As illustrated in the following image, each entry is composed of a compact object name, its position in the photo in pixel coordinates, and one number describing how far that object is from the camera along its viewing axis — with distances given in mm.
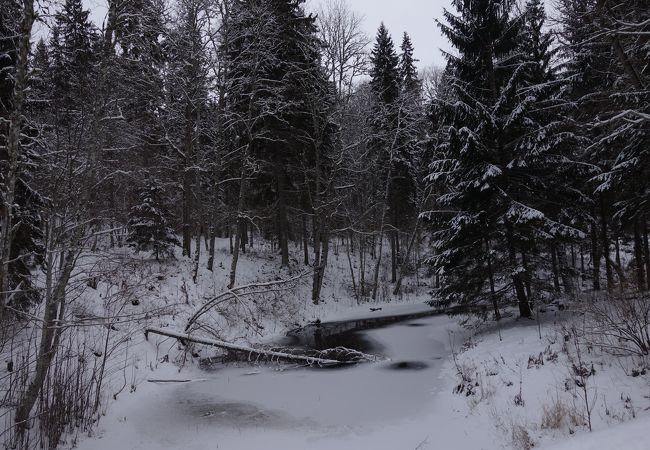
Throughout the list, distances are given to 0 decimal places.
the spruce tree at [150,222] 17172
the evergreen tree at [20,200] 8094
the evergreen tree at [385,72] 25844
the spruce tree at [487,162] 11719
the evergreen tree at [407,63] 30070
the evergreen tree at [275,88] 17797
